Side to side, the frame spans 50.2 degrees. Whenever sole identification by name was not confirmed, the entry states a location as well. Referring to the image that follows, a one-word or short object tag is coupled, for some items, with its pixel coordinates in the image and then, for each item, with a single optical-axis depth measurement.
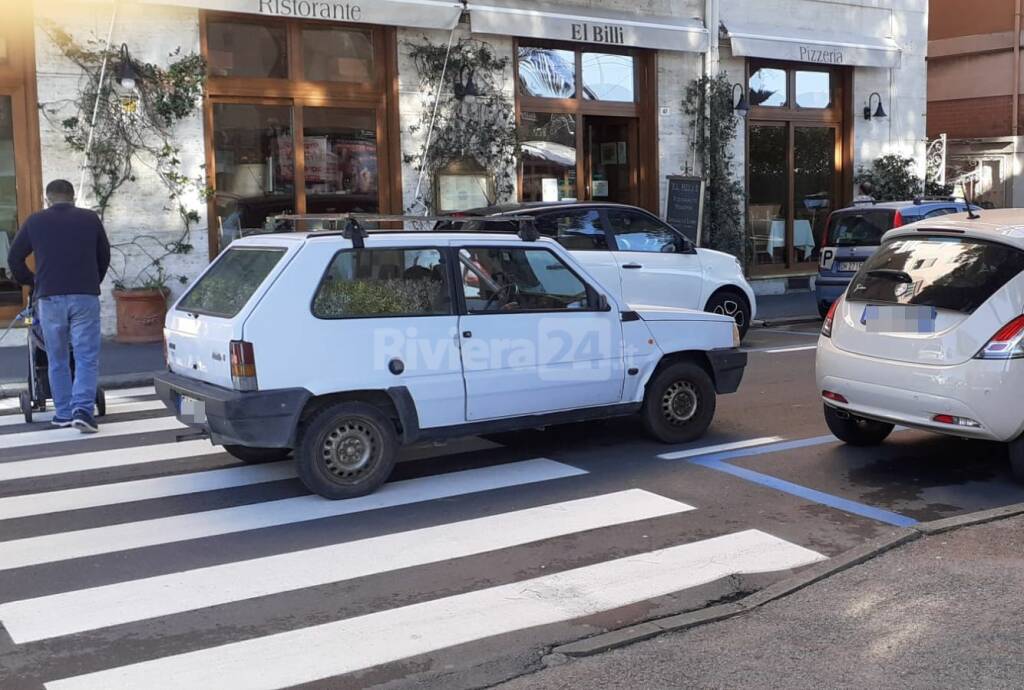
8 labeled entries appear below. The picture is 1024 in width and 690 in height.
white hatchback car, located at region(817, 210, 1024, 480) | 6.65
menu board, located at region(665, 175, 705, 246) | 18.25
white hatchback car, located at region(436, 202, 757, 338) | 12.42
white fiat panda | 6.52
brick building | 27.31
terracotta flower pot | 13.89
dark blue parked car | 15.11
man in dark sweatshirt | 8.84
